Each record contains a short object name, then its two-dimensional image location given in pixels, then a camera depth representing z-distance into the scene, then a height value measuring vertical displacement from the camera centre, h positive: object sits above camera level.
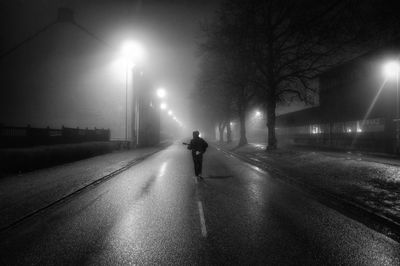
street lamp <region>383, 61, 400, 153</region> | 17.15 +5.11
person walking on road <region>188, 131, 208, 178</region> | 9.76 -0.50
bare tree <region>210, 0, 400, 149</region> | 15.62 +6.96
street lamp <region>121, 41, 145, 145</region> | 20.98 +7.68
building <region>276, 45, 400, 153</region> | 21.62 +2.80
